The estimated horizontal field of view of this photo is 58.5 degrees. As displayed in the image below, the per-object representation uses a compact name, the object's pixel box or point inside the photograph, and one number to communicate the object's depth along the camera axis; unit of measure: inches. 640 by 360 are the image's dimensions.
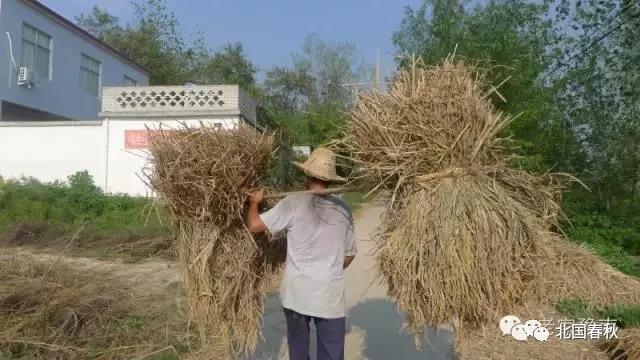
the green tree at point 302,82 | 1413.6
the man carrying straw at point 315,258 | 134.0
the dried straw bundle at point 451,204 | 123.5
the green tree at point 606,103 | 412.5
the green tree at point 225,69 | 1398.9
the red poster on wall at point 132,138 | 532.4
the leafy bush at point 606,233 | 358.3
